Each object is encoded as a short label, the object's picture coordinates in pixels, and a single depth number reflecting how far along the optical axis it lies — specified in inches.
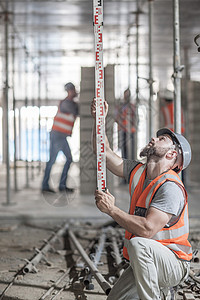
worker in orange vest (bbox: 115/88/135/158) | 389.9
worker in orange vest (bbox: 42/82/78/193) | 315.3
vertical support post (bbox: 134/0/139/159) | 281.1
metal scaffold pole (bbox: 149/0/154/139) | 230.1
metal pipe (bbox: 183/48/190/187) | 385.4
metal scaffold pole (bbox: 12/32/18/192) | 343.2
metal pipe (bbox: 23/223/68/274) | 162.1
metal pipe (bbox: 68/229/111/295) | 135.7
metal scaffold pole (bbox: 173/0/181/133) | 166.7
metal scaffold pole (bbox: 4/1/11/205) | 268.4
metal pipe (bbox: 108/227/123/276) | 171.3
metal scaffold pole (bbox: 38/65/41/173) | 415.2
